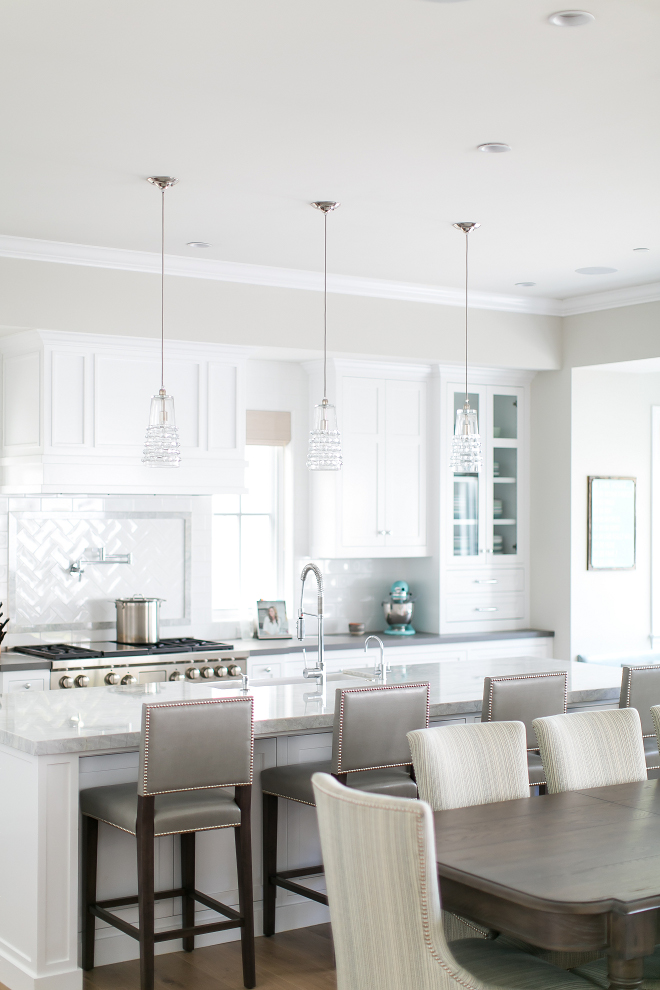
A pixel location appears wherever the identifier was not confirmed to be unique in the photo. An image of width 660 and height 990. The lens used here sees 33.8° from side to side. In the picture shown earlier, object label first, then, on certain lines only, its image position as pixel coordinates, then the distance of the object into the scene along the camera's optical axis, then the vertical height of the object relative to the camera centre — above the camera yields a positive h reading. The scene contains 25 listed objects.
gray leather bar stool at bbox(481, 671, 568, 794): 3.90 -0.63
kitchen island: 3.34 -0.88
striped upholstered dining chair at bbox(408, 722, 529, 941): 3.00 -0.68
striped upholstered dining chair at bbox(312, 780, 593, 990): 2.21 -0.78
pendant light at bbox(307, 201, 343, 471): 4.38 +0.34
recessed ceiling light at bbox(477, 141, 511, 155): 3.77 +1.33
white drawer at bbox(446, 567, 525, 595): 6.78 -0.33
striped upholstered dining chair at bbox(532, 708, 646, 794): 3.29 -0.68
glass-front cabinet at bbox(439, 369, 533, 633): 6.75 +0.08
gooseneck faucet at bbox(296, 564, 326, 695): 4.44 -0.56
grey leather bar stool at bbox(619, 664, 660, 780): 4.20 -0.64
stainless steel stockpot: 5.66 -0.50
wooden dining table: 2.17 -0.76
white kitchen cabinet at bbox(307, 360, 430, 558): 6.43 +0.34
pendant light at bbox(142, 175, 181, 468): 4.14 +0.36
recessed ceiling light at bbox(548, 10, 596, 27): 2.79 +1.32
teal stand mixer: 6.66 -0.52
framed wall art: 6.83 +0.03
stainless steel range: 5.19 -0.68
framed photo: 6.31 -0.55
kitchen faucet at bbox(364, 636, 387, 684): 4.50 -0.60
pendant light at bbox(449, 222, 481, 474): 4.62 +0.37
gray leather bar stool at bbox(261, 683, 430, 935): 3.58 -0.77
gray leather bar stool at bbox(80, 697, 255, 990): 3.25 -0.86
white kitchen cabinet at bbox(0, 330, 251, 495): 5.32 +0.58
